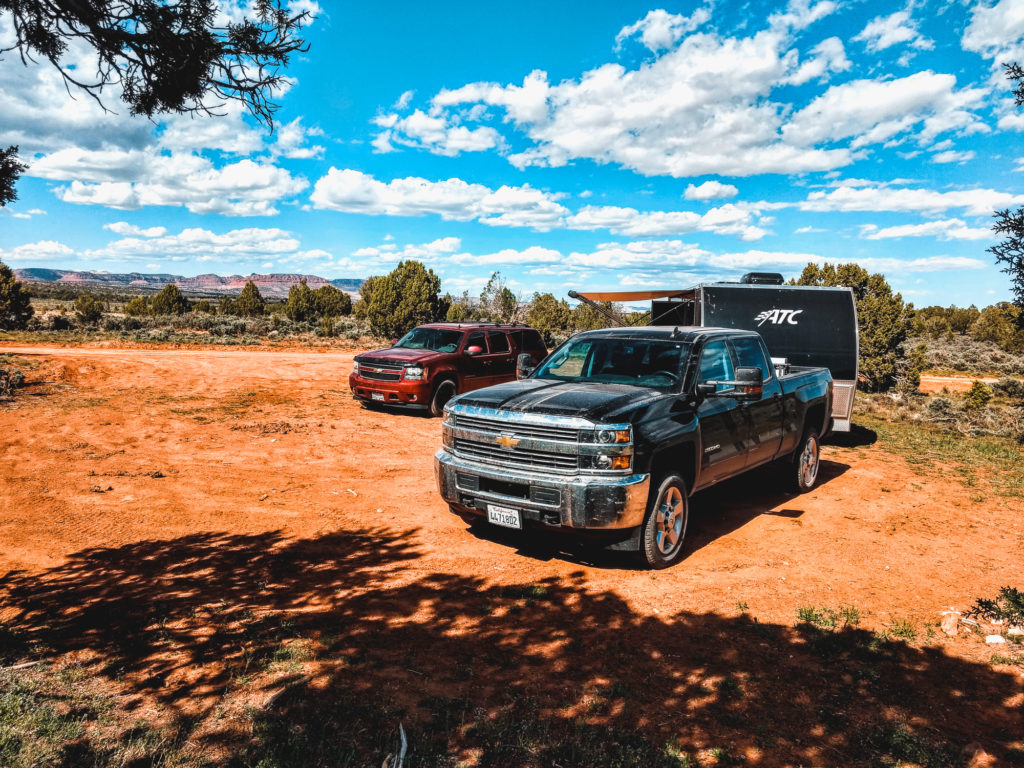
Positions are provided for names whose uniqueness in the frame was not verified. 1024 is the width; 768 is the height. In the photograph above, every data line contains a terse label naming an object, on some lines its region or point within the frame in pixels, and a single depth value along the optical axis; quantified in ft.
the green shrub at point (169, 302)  138.62
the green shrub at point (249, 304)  157.99
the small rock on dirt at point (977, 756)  9.89
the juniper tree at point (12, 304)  100.32
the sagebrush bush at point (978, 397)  55.06
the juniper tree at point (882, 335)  70.28
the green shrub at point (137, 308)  142.31
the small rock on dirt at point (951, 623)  14.49
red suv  39.70
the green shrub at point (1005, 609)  14.97
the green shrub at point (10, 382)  40.24
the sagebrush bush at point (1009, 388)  66.85
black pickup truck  15.98
